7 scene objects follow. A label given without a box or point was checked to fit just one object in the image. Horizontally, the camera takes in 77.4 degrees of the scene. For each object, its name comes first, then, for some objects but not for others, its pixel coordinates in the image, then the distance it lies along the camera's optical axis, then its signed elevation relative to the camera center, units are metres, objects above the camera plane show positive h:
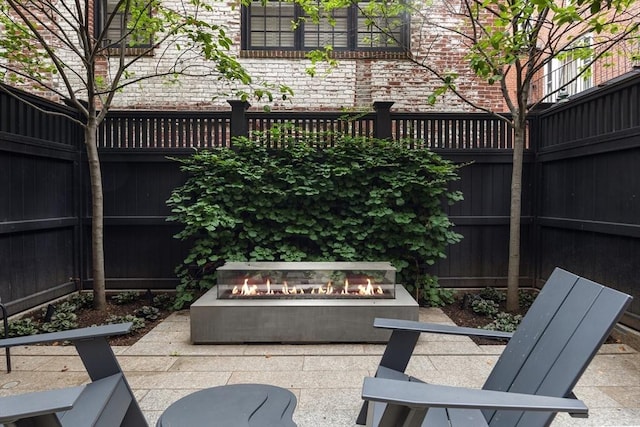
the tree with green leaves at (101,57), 4.50 +2.20
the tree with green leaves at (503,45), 3.82 +1.79
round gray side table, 1.82 -1.00
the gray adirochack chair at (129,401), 1.81 -0.99
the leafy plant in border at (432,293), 5.21 -1.19
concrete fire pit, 3.93 -1.17
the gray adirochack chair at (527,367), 1.36 -0.68
